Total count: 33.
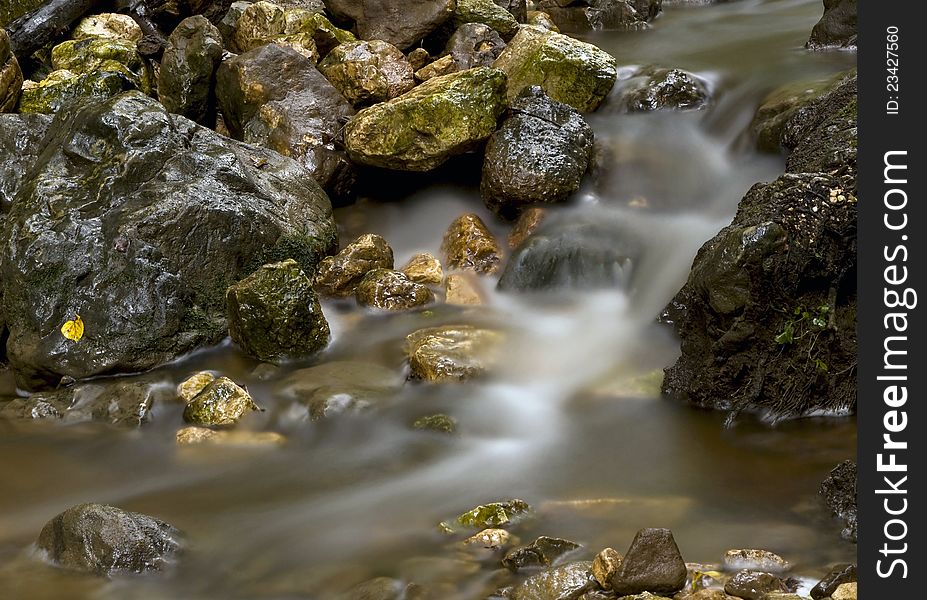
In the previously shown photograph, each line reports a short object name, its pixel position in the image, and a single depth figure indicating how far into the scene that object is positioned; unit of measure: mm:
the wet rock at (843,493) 4121
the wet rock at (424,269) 7797
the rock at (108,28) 11266
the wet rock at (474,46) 10453
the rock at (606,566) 3627
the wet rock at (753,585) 3486
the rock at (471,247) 7973
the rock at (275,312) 6586
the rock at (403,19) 10812
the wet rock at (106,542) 4172
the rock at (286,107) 8992
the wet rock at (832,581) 3355
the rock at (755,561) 3783
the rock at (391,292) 7410
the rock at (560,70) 9328
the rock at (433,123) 8359
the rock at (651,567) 3531
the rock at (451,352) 6184
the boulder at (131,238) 6734
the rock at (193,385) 6258
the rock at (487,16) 11180
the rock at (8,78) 9750
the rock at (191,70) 9750
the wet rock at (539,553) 4023
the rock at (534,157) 8102
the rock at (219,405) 5855
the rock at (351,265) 7578
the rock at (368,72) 9758
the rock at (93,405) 6062
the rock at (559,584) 3645
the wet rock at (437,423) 5605
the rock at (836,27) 9953
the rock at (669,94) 9438
